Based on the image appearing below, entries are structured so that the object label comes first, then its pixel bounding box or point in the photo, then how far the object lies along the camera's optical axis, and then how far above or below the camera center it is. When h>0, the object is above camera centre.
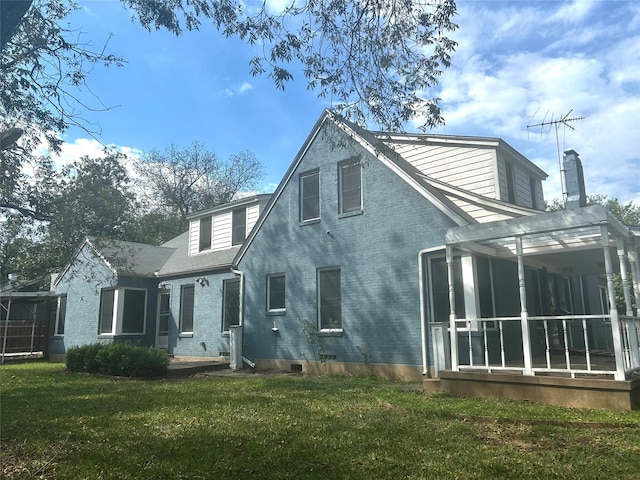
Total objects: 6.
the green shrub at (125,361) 12.19 -0.80
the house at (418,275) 8.25 +1.27
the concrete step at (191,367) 12.73 -1.07
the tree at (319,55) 6.97 +4.31
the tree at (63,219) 11.62 +2.87
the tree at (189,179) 39.00 +12.16
